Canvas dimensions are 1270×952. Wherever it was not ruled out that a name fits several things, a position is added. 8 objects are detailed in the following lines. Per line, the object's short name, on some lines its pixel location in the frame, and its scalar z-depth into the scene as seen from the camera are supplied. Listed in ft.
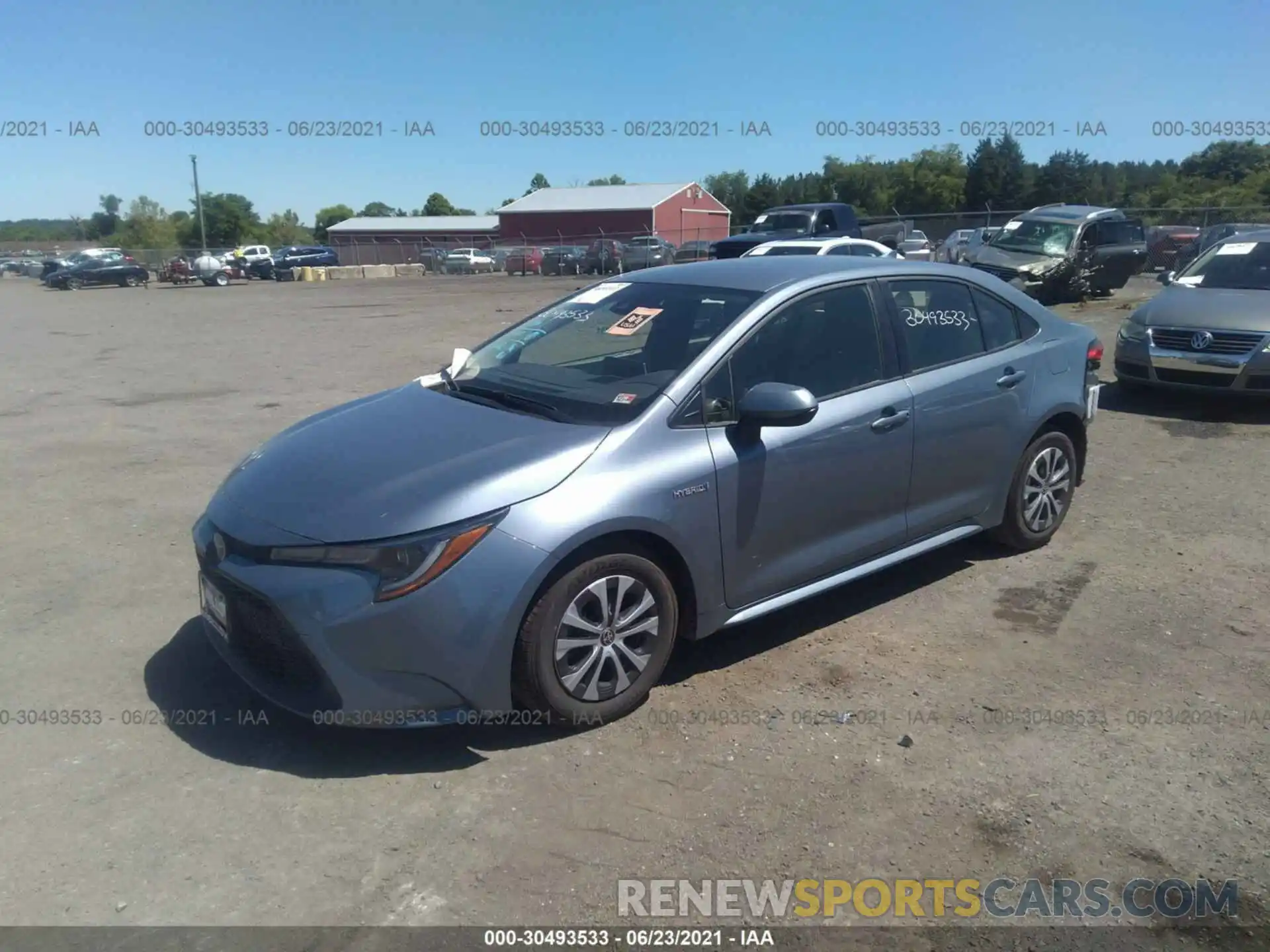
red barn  216.13
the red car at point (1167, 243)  98.73
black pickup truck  76.48
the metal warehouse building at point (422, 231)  239.50
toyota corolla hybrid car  11.24
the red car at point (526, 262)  152.05
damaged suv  59.93
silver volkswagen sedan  28.60
